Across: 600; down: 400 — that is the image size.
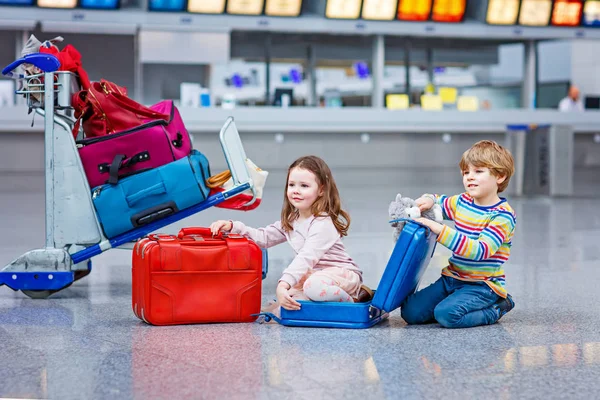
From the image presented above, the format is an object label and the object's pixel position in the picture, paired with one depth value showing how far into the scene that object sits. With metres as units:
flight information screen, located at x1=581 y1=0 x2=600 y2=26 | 12.41
